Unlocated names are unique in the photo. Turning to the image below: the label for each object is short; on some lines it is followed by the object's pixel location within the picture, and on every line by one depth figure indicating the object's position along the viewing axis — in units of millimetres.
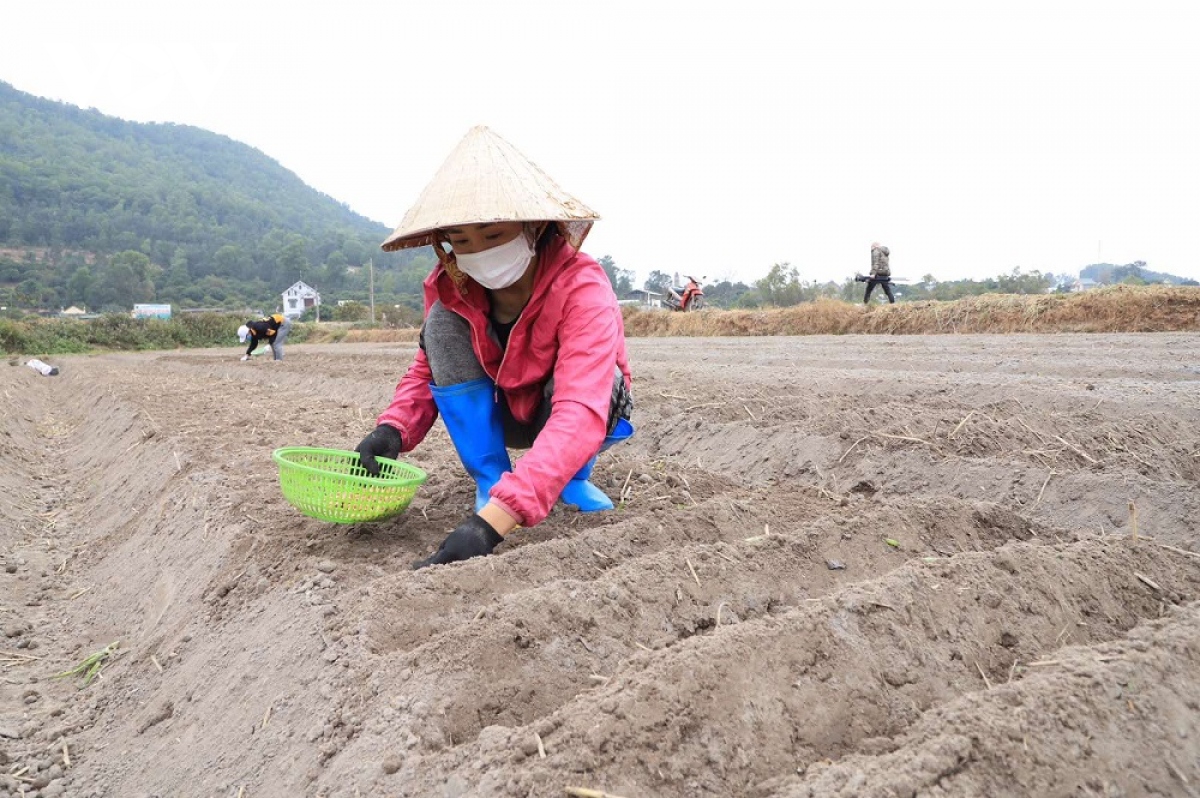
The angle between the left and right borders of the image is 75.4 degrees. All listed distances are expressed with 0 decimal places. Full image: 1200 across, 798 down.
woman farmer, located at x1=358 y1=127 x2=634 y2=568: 2082
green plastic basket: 2346
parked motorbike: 20297
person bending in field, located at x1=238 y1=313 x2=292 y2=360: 14438
